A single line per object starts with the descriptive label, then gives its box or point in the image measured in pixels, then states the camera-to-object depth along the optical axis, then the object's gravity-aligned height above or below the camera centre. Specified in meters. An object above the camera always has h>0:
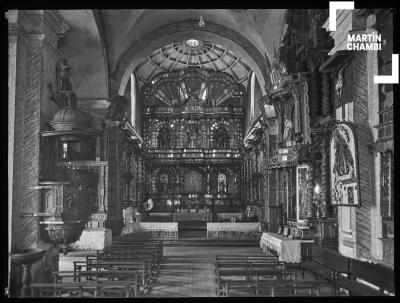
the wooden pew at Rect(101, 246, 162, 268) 10.91 -1.34
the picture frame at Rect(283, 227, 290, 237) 12.91 -1.07
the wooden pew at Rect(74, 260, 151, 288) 9.20 -1.41
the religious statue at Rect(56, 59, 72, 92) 10.47 +2.29
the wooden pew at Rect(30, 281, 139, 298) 6.96 -1.39
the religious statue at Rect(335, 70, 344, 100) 9.02 +1.80
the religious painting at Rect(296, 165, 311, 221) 12.59 -0.09
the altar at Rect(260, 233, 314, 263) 11.59 -1.34
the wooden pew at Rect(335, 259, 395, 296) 6.45 -1.19
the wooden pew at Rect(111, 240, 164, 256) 12.41 -1.32
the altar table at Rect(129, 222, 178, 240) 17.58 -1.40
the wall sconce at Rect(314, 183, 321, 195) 11.43 -0.02
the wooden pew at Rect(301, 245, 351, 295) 7.89 -1.25
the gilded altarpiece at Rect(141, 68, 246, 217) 25.50 +2.38
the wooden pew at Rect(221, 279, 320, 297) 6.94 -1.33
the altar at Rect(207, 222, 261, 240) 17.59 -1.40
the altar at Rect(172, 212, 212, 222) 23.59 -1.29
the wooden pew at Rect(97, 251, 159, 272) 10.09 -1.36
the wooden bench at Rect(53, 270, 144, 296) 7.74 -1.32
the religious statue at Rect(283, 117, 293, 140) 13.16 +1.51
